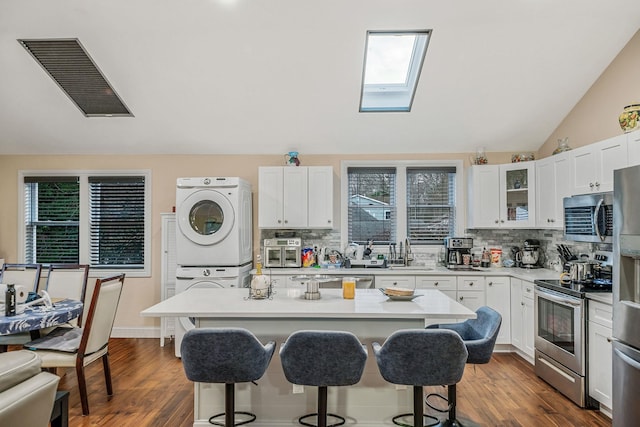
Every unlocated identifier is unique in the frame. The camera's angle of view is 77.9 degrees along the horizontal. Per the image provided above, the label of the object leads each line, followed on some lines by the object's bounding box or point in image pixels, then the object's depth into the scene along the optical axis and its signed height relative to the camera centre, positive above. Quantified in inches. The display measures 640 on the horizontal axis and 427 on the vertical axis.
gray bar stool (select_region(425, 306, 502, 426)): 98.2 -30.1
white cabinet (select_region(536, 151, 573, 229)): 155.1 +14.3
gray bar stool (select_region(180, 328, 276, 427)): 81.2 -27.9
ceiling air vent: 146.8 +58.4
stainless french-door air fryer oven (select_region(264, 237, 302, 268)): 186.4 -15.1
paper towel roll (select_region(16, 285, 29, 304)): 140.9 -27.5
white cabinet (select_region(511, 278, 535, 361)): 156.9 -39.1
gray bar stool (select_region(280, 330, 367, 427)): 80.4 -28.2
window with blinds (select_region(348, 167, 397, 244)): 204.8 +8.5
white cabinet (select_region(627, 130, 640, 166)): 117.9 +22.7
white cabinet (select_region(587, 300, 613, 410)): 111.5 -37.5
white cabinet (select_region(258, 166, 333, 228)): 186.5 +11.9
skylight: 152.8 +64.9
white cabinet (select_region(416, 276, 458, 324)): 173.8 -27.4
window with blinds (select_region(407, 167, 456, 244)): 203.9 +8.1
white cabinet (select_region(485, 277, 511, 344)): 171.6 -33.1
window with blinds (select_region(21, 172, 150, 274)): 205.5 +0.2
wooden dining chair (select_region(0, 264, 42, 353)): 152.9 -21.3
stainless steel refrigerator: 90.7 -17.9
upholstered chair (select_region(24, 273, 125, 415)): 117.7 -38.4
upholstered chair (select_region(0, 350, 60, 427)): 50.0 -22.9
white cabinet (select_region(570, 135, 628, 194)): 125.9 +19.9
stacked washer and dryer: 171.9 -6.7
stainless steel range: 120.3 -36.0
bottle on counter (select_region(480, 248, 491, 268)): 187.4 -18.1
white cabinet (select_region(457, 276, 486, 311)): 172.9 -30.4
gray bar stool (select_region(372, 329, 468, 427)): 80.4 -27.9
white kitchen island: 103.6 -44.1
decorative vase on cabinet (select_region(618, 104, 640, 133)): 120.0 +32.2
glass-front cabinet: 179.0 +12.8
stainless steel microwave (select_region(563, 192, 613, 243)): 124.6 +1.6
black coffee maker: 185.6 -13.7
